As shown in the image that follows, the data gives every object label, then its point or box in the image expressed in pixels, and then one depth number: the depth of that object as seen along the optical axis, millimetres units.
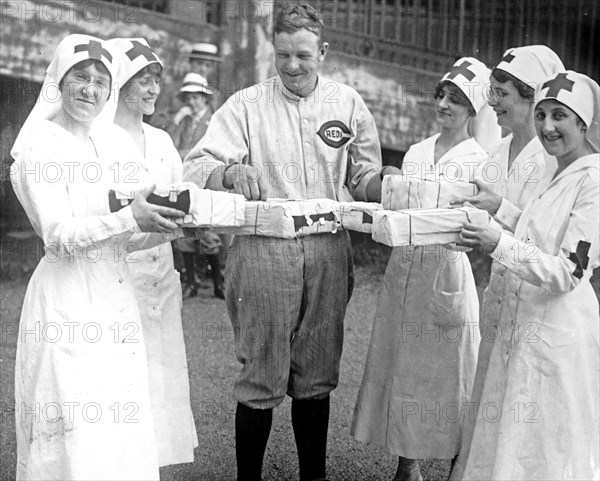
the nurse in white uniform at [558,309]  3957
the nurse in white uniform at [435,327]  4887
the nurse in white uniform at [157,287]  4754
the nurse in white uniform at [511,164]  4410
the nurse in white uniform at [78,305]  3814
